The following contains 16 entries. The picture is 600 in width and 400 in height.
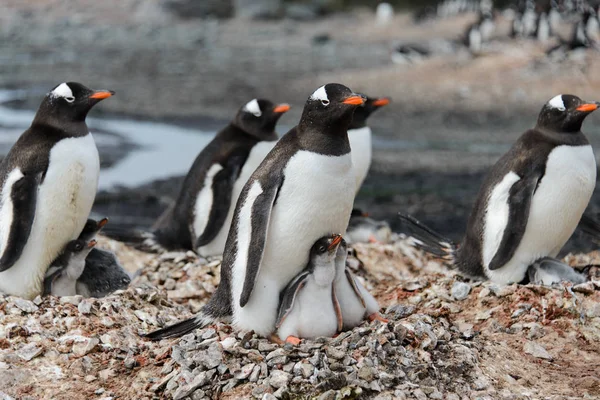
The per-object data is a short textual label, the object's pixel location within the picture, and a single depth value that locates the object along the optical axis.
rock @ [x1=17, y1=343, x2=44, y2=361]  9.16
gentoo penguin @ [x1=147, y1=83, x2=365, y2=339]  8.91
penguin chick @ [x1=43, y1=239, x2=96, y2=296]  11.37
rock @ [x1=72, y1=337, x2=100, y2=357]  9.27
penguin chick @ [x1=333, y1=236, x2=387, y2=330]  9.14
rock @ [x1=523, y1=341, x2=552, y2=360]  9.29
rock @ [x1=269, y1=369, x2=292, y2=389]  8.04
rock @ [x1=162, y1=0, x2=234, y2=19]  67.69
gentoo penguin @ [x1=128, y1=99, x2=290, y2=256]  13.77
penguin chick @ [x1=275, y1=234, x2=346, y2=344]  8.87
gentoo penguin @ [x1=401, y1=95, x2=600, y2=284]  11.53
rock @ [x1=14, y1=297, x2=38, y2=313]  10.23
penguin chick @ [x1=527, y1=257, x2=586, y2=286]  11.27
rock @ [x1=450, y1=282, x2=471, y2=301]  11.08
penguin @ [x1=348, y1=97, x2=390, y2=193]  15.79
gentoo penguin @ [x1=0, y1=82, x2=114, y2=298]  10.98
